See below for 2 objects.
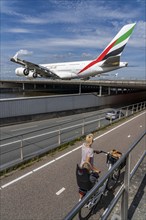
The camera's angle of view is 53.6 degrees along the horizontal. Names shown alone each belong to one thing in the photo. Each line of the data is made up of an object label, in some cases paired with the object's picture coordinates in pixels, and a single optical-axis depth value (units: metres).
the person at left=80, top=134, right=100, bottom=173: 3.89
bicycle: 3.33
